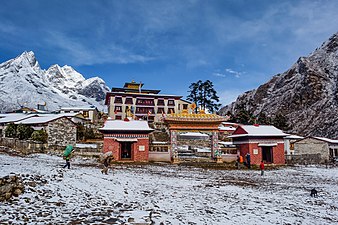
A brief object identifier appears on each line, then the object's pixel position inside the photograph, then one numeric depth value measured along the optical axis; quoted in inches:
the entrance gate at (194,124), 1079.0
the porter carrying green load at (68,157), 600.7
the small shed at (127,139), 1003.3
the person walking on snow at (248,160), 976.9
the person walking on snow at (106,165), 591.2
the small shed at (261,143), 1080.2
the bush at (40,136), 1131.6
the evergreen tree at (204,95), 2810.0
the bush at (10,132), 1204.5
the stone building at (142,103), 2637.8
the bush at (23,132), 1187.9
